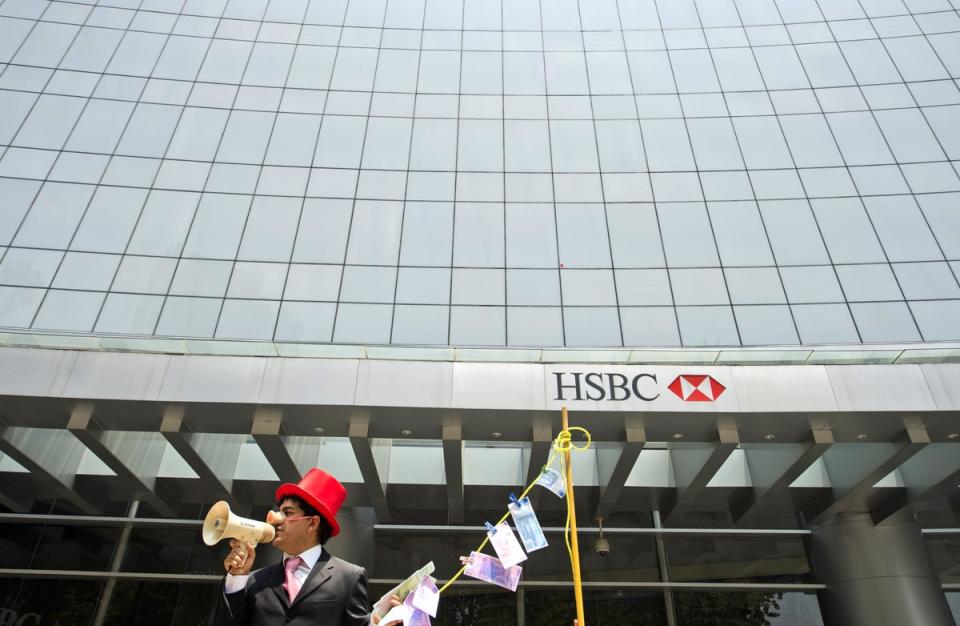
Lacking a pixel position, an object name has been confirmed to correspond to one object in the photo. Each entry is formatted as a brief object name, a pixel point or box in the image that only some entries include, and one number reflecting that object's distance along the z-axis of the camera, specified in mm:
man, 3881
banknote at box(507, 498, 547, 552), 6759
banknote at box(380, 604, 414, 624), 4195
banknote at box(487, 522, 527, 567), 6551
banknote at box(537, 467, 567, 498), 7277
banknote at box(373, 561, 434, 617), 4462
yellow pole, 6129
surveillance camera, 13641
